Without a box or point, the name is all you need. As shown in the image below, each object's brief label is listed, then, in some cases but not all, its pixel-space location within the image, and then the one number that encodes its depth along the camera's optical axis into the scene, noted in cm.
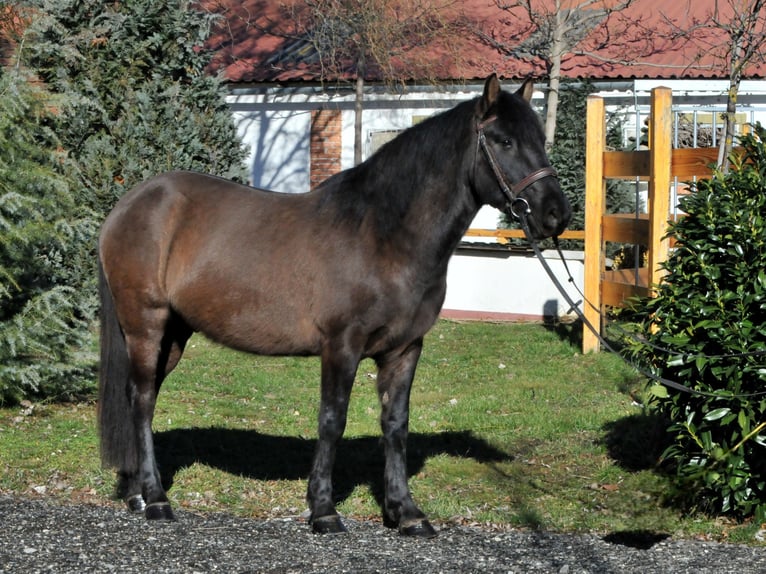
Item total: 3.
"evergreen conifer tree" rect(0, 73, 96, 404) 832
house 1844
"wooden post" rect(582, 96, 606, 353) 1079
